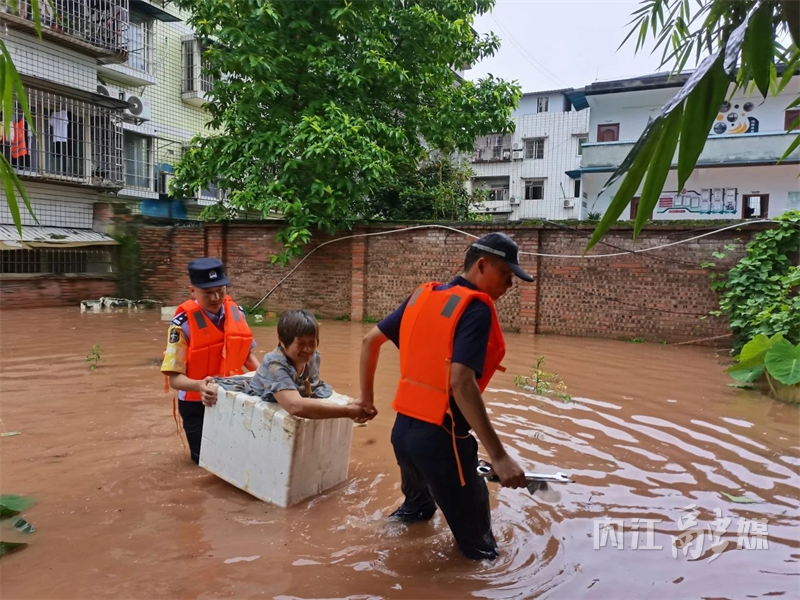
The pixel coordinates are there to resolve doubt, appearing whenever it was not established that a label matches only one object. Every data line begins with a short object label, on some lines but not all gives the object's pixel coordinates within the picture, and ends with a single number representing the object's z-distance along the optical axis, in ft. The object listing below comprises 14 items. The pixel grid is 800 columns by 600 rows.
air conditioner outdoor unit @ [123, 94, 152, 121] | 57.88
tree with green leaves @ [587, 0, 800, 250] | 3.19
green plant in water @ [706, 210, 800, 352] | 28.89
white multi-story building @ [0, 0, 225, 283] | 46.60
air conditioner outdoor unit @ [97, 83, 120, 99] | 53.70
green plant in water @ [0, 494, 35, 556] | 9.67
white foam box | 10.76
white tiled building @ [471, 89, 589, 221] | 81.41
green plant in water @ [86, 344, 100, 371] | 24.51
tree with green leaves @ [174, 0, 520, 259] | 37.50
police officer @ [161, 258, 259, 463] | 11.98
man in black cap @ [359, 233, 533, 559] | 7.92
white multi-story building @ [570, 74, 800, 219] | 56.90
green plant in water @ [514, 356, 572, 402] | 22.00
